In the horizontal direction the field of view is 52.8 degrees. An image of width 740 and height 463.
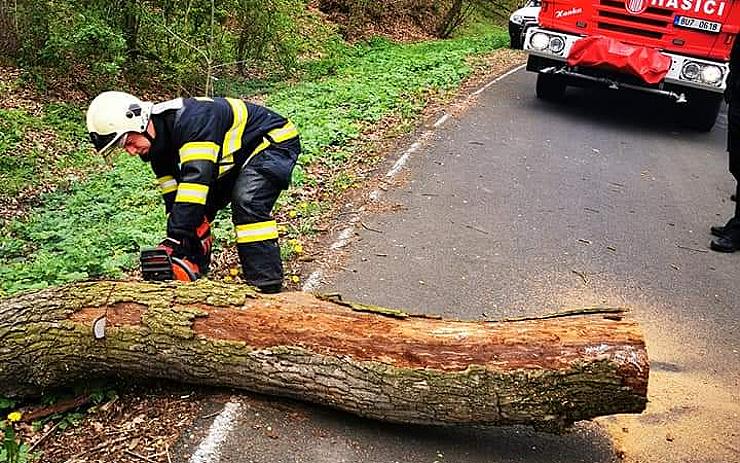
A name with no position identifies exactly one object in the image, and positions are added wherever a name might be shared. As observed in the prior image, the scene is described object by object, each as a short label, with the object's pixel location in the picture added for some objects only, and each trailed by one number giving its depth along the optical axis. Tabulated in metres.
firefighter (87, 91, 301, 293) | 4.24
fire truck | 9.16
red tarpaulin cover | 9.38
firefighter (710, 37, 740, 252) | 6.38
